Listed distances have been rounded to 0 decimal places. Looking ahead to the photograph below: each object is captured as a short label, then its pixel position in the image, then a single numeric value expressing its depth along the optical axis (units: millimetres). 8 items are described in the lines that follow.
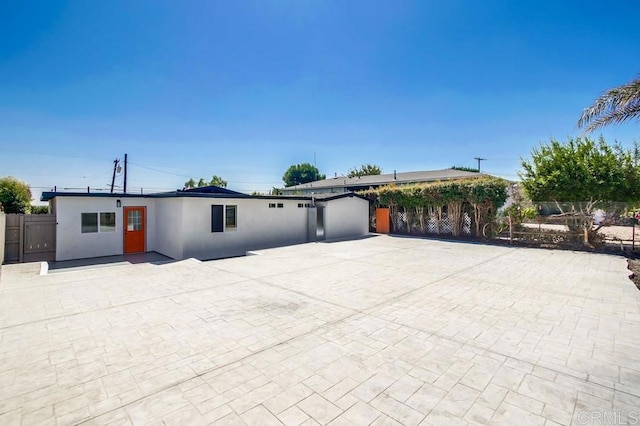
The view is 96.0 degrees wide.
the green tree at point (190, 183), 44188
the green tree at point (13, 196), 18172
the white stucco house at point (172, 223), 10547
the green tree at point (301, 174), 52219
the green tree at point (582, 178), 11617
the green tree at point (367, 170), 48656
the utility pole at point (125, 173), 27978
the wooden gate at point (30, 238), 9961
